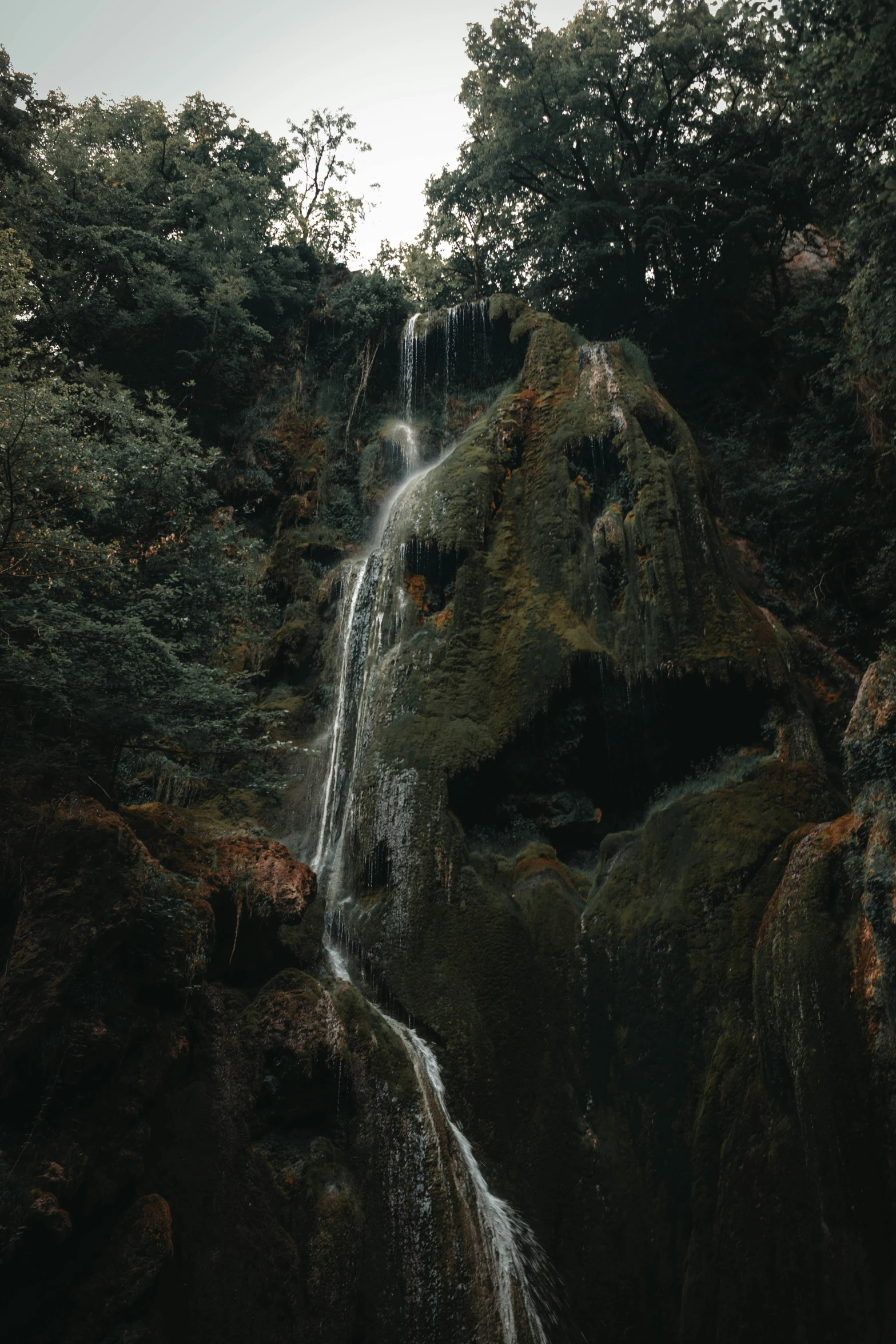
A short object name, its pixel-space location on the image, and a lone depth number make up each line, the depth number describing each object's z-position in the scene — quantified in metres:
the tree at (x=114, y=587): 7.39
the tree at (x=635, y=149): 17.58
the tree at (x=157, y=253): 17.86
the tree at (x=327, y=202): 26.00
